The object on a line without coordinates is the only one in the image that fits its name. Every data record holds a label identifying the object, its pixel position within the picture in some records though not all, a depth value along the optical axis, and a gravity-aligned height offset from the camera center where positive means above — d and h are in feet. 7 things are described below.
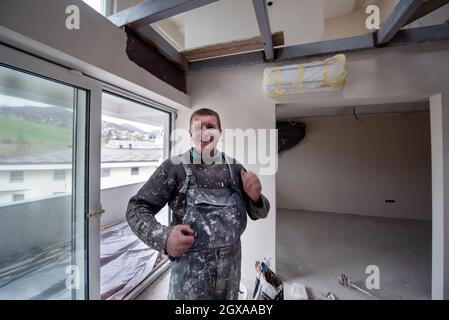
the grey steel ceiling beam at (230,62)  4.90 +2.88
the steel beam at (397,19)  3.12 +2.88
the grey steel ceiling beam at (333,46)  4.42 +2.98
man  2.16 -0.68
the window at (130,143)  6.68 +0.83
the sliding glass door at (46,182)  2.60 -0.34
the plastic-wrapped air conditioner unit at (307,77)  4.13 +2.07
